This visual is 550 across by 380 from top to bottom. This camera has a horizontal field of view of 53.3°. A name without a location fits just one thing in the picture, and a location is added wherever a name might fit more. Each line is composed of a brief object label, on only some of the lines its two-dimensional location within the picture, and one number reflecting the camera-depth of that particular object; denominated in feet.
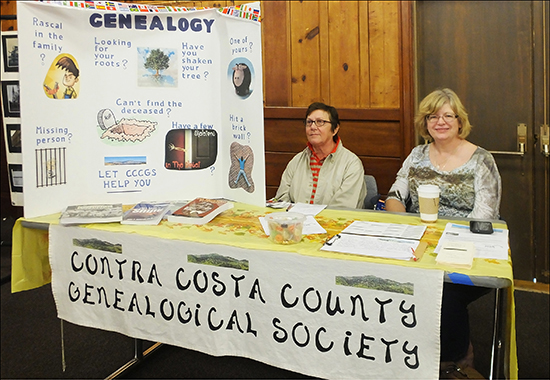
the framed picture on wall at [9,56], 9.03
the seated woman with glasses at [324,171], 9.10
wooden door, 10.59
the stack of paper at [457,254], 4.92
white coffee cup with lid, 6.39
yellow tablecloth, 5.04
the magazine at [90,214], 6.72
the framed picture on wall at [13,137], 8.75
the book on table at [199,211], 6.70
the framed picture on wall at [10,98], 8.79
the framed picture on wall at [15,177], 8.55
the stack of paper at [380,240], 5.33
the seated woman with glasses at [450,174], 7.33
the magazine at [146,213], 6.72
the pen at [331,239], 5.74
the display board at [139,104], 7.16
